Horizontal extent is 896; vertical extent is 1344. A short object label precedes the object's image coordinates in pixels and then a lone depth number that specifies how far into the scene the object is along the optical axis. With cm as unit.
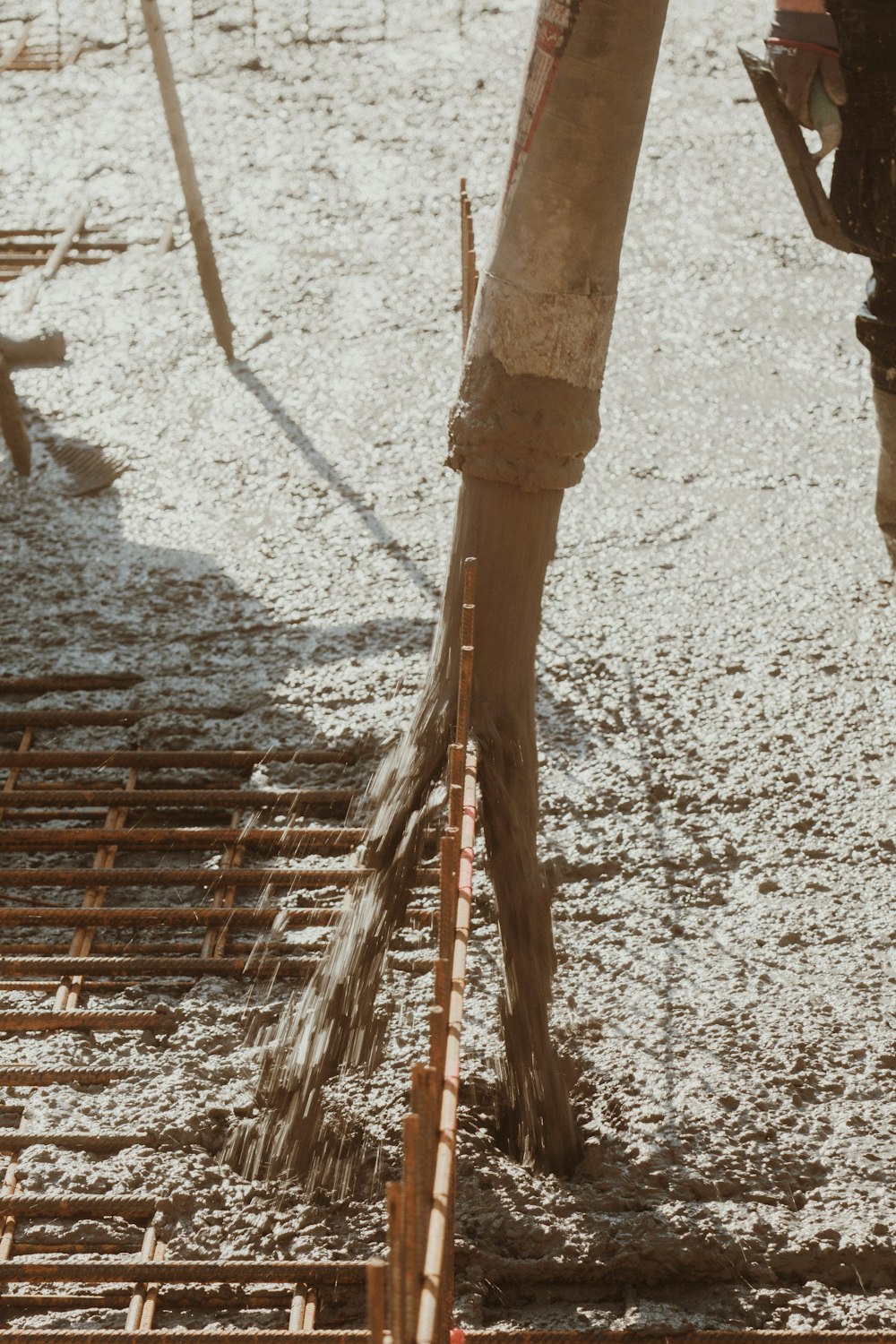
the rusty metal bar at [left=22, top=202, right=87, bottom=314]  750
